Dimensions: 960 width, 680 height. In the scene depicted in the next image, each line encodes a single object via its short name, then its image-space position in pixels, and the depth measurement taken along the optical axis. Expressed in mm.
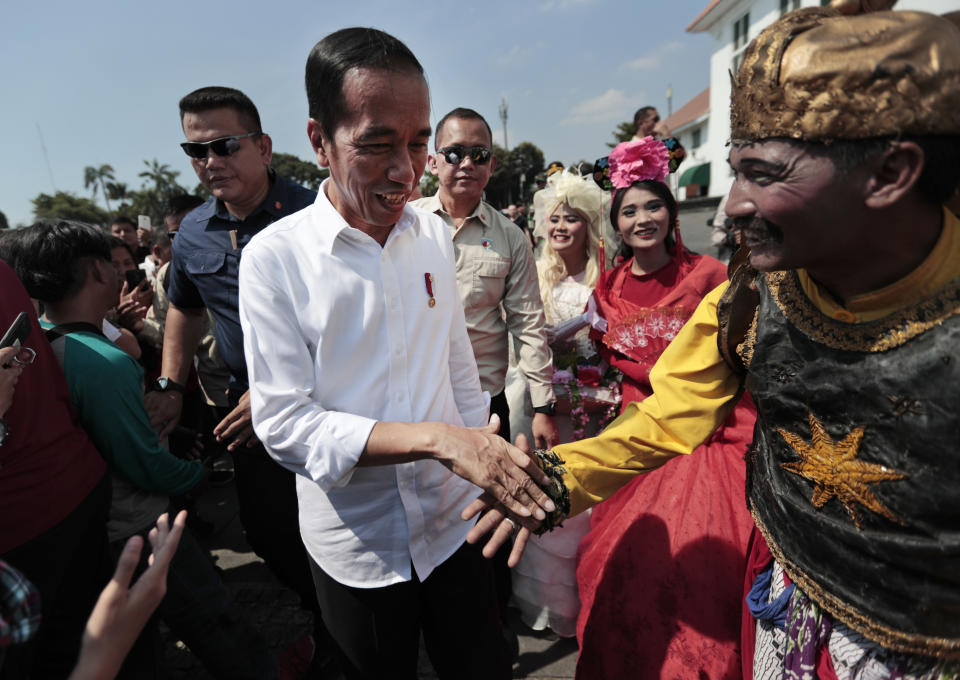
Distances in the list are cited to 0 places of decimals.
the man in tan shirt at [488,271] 3211
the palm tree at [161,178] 62250
